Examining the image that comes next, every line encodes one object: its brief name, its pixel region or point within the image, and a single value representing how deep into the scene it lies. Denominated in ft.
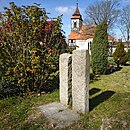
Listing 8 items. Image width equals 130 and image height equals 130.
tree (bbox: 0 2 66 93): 12.38
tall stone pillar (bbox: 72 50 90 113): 9.07
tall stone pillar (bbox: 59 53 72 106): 10.72
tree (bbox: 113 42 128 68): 34.31
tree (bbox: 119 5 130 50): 79.94
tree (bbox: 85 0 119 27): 71.68
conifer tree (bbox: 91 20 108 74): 23.61
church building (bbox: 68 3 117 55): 80.53
